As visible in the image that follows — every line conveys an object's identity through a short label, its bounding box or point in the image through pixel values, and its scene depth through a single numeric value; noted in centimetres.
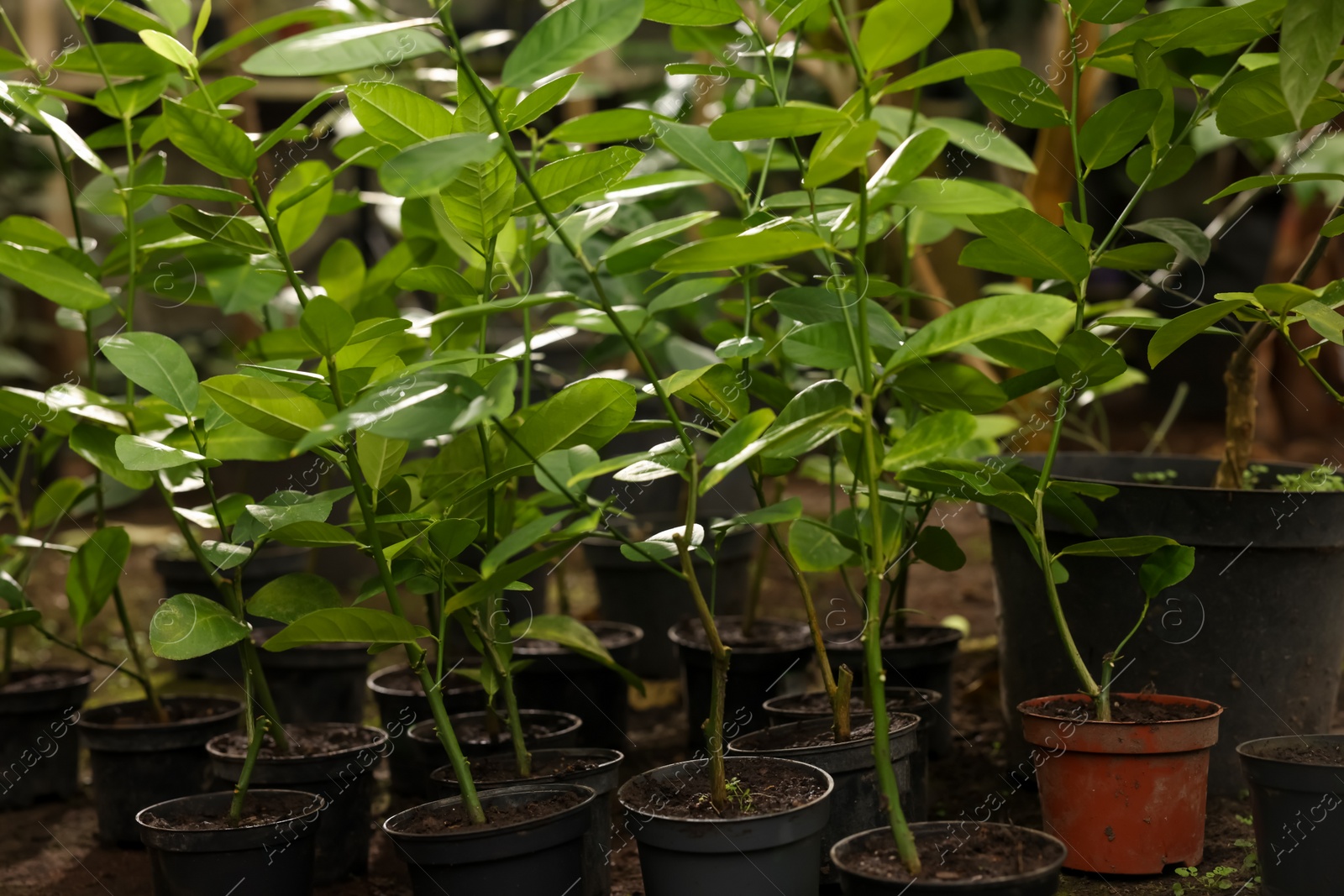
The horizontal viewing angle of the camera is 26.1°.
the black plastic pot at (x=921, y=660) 216
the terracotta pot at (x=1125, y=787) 185
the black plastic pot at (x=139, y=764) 208
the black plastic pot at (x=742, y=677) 218
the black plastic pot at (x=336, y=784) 198
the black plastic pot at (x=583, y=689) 223
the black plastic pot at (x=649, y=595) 258
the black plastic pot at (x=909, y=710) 196
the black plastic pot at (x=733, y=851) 175
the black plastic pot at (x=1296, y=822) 179
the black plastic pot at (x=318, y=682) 231
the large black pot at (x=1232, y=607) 196
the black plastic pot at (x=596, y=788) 189
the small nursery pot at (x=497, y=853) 178
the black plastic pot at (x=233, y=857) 186
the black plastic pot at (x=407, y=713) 216
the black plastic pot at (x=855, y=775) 186
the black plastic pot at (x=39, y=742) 222
